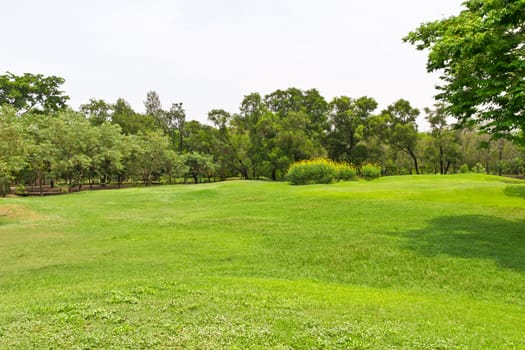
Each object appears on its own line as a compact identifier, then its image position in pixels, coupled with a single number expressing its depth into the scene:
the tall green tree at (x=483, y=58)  9.14
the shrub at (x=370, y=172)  31.41
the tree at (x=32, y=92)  46.81
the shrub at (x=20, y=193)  33.12
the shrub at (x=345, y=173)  29.80
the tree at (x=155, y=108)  67.38
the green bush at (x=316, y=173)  28.61
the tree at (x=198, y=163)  48.12
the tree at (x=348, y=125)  46.38
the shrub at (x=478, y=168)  46.99
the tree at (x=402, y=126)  43.53
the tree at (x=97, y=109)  53.37
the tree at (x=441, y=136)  44.53
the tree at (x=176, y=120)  65.75
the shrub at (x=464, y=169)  45.00
